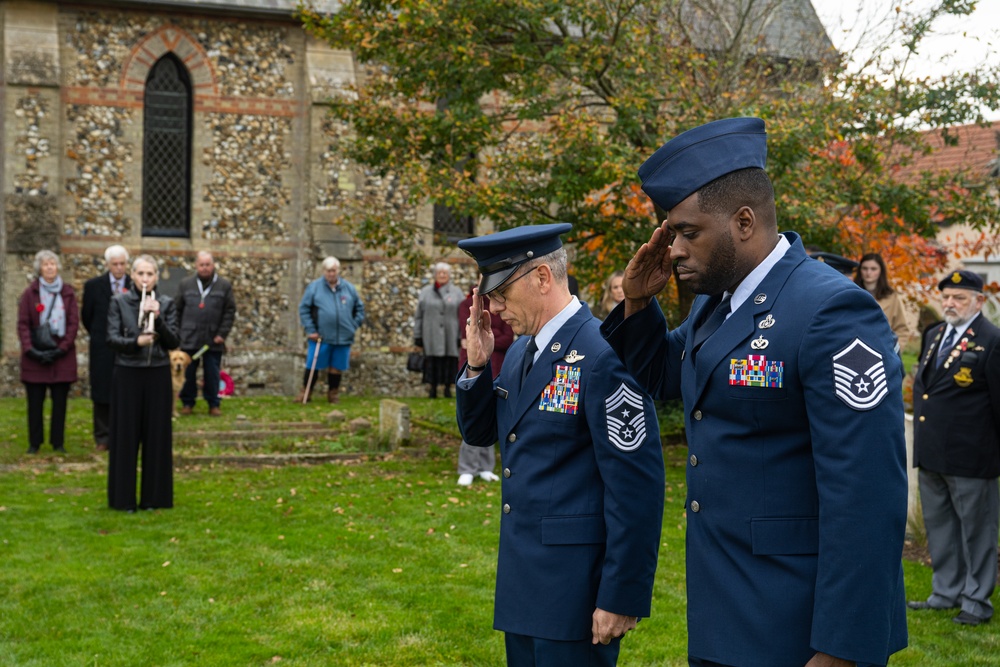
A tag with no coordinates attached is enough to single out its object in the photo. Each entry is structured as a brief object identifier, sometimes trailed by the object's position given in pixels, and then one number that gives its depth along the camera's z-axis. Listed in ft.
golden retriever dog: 46.16
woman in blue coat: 55.11
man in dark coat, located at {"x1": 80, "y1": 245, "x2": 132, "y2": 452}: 39.60
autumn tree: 35.99
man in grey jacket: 49.34
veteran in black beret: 21.88
